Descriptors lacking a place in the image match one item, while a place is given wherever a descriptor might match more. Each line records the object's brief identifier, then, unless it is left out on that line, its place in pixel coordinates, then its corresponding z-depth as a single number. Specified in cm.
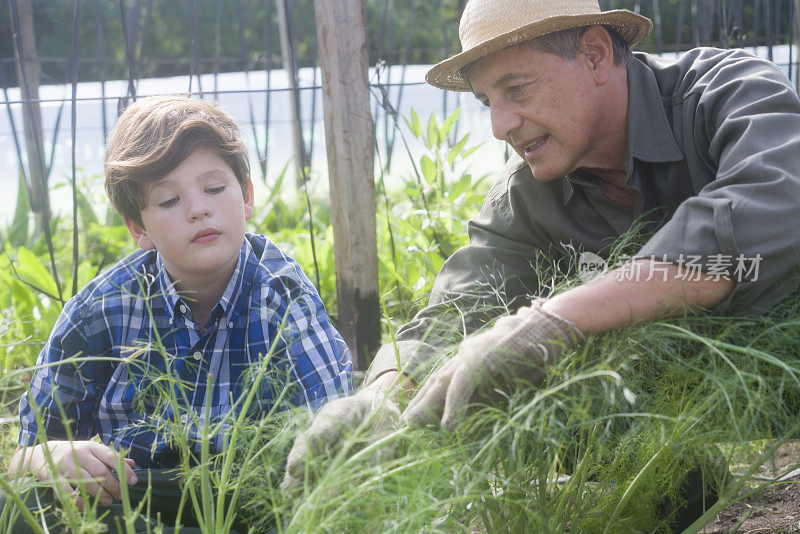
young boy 192
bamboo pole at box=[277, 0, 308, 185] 284
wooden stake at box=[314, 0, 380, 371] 250
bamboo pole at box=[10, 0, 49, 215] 479
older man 135
